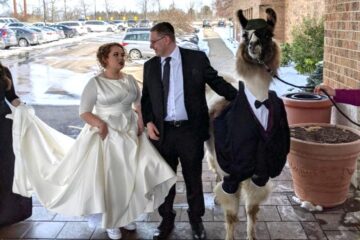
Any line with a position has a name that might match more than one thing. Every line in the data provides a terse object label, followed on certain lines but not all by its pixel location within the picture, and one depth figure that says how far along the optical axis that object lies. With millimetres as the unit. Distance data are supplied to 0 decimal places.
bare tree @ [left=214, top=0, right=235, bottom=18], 37000
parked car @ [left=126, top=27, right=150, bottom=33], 22875
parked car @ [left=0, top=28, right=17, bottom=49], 29453
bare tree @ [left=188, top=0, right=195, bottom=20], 45794
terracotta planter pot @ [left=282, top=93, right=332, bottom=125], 5188
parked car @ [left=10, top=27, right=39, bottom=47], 33062
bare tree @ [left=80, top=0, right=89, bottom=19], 77419
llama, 3176
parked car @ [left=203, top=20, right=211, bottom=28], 61753
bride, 3670
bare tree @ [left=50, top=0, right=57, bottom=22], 65256
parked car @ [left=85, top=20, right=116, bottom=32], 57772
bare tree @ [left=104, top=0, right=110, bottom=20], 77550
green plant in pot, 5211
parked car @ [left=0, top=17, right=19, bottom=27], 45800
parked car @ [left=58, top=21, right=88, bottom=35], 50884
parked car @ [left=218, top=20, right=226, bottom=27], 63059
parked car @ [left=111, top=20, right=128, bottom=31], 59419
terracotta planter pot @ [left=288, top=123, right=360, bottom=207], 4129
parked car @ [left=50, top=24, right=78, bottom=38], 46969
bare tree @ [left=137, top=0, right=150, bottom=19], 50706
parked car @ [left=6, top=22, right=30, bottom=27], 42119
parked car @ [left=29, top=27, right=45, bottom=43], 35844
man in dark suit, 3555
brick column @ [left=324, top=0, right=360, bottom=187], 4652
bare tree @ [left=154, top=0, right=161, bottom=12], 42025
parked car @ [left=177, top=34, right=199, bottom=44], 23719
